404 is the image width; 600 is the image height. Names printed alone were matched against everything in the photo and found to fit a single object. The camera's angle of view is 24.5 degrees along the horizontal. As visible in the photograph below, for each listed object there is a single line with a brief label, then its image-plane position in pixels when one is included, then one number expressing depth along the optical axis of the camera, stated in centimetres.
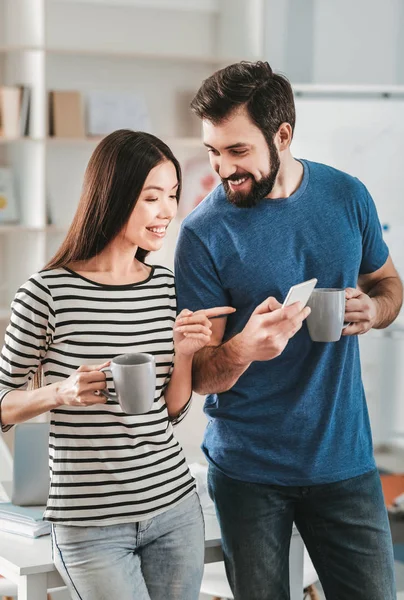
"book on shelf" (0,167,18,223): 488
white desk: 184
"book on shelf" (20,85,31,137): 472
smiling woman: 171
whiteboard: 442
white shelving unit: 476
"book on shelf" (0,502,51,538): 201
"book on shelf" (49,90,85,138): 472
